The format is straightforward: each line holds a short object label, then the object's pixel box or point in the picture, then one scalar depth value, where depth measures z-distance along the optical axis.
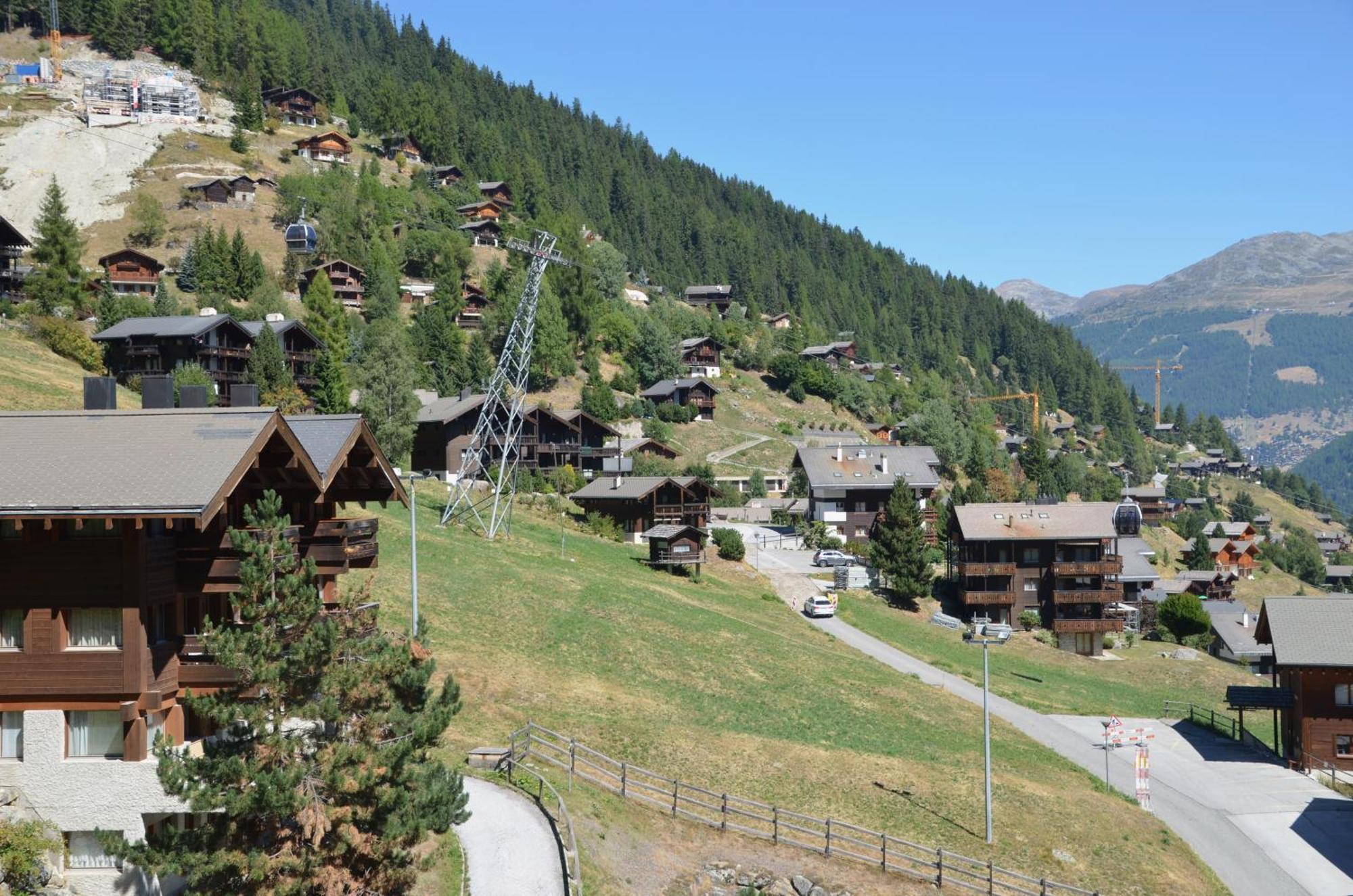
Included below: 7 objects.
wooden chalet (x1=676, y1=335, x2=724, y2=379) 165.88
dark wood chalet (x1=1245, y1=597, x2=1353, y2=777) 54.34
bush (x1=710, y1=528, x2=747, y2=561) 86.88
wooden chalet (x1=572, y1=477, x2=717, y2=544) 88.69
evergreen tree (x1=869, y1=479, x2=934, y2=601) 86.25
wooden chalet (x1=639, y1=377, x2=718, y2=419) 146.50
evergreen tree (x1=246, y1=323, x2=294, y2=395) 88.38
